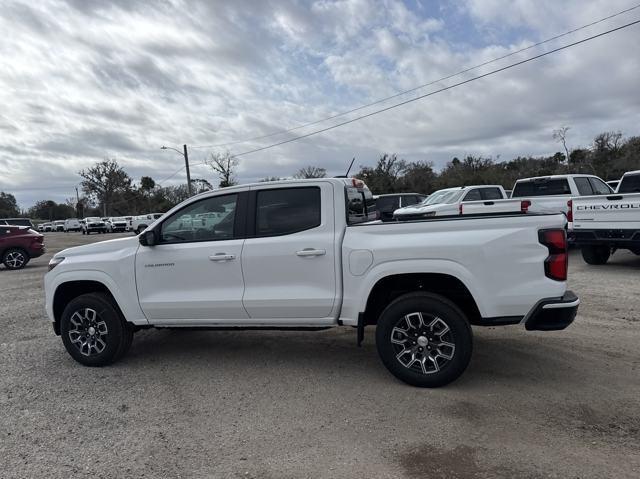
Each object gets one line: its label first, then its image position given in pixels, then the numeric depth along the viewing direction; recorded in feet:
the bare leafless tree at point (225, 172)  217.97
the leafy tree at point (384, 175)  186.39
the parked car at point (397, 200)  66.90
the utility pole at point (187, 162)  136.26
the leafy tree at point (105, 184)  276.82
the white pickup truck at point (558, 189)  42.55
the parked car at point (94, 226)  170.81
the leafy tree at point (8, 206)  324.23
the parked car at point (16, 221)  105.77
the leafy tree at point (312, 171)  215.22
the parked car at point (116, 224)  175.73
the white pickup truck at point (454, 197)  44.65
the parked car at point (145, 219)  140.85
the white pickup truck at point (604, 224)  30.76
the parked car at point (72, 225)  236.84
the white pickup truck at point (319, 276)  12.98
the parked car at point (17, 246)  51.72
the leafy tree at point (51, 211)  393.09
